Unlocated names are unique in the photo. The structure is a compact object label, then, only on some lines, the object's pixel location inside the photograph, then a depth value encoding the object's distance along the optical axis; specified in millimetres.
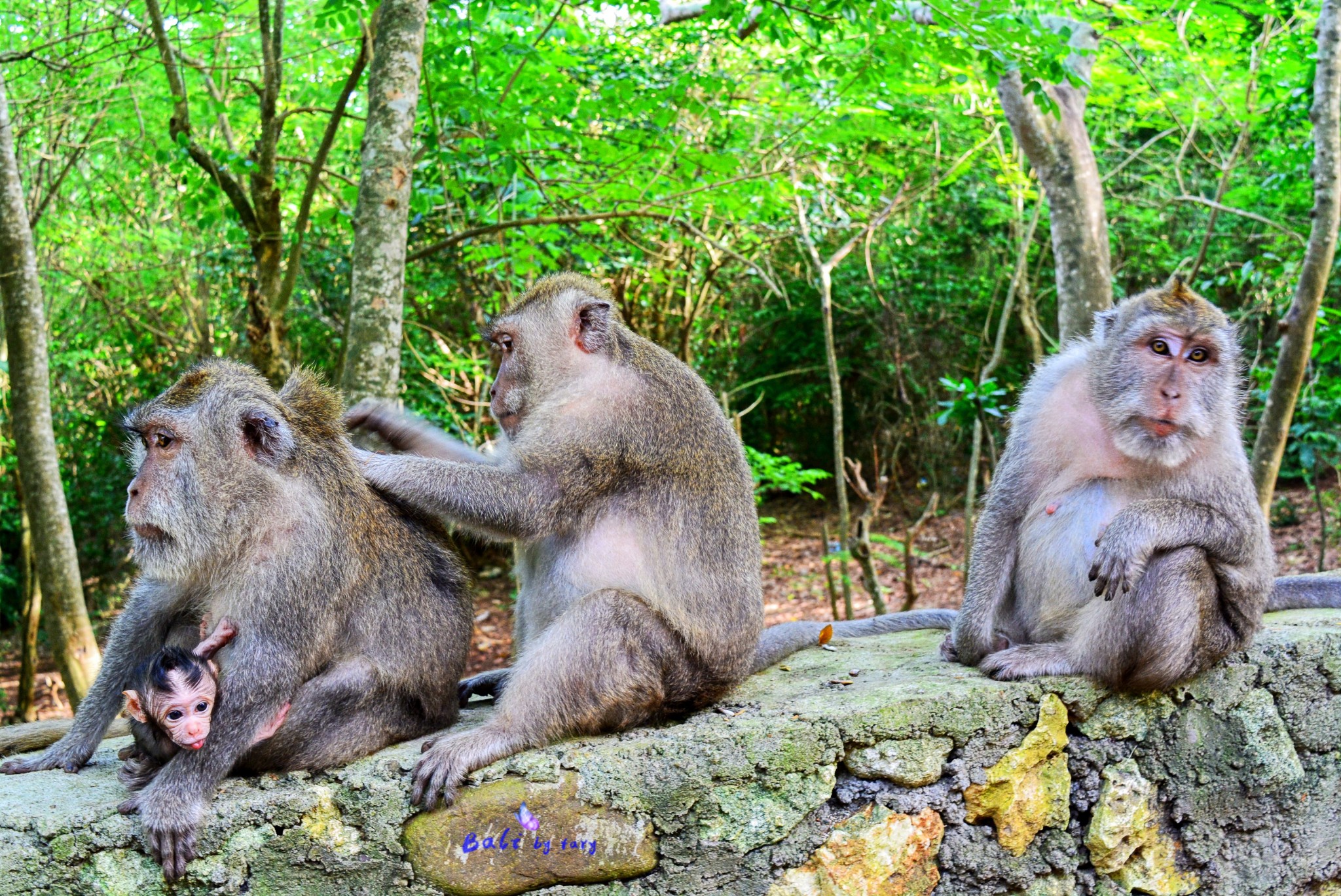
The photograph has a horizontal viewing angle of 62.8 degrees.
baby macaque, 3104
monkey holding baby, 3189
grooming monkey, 3424
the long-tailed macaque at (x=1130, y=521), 3623
